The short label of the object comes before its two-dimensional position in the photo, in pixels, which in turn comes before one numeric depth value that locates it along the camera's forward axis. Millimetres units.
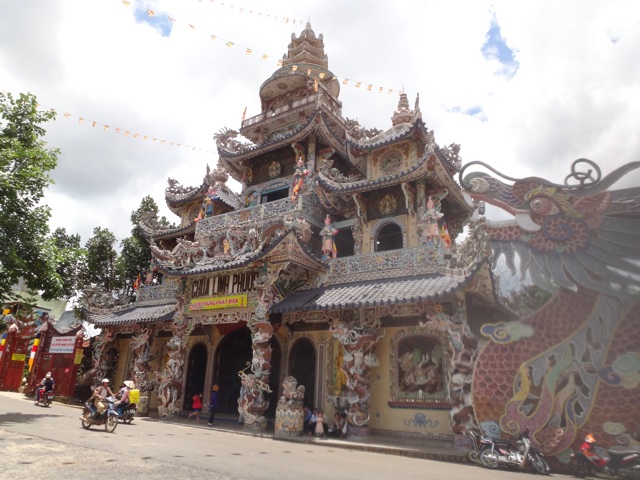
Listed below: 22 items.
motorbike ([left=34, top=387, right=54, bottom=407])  17938
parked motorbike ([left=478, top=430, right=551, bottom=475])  8688
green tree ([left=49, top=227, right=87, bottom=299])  26766
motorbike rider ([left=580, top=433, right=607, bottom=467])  8469
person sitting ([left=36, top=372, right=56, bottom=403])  18000
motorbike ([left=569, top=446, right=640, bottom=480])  8188
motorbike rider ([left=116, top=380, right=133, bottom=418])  13500
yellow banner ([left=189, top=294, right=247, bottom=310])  14756
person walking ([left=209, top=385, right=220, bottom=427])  14383
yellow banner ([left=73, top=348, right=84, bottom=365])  21094
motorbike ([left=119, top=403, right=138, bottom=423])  13633
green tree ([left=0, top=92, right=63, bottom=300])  11923
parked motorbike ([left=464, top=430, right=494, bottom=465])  9219
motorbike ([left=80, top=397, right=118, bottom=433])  11188
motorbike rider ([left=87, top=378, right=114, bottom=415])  11398
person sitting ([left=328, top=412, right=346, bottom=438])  12414
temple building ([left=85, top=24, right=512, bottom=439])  12117
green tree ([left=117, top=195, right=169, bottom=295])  26359
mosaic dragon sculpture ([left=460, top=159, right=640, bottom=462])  9023
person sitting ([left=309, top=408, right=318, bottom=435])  12766
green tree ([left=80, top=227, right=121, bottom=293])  26766
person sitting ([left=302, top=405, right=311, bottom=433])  13055
